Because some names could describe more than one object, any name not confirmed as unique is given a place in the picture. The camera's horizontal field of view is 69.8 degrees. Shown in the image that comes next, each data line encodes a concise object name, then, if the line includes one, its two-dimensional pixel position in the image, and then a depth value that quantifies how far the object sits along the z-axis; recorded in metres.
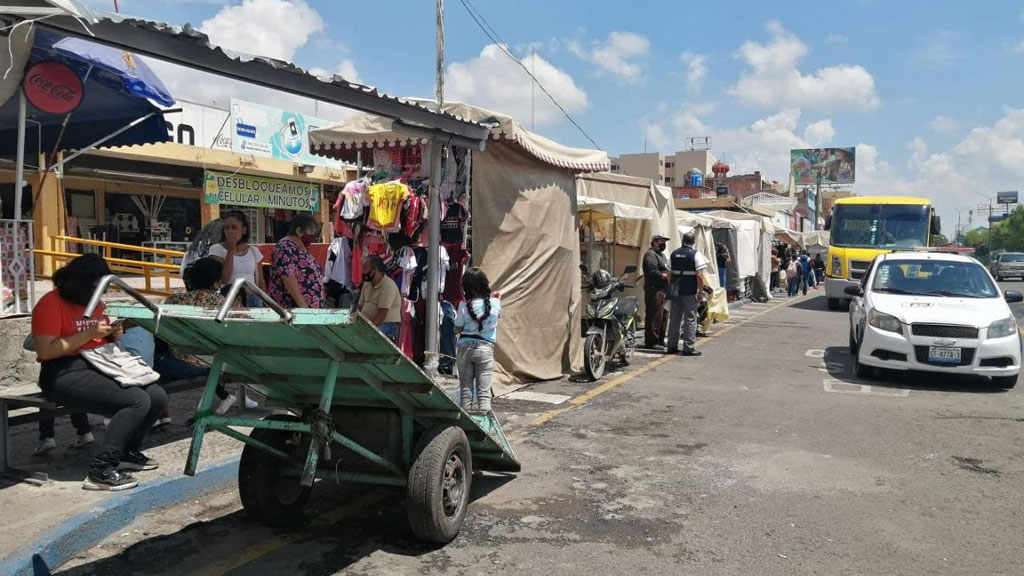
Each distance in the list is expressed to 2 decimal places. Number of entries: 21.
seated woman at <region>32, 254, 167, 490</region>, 4.45
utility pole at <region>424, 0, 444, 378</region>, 6.95
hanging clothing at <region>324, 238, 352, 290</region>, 7.67
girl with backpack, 5.96
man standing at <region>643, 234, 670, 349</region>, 11.09
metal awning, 3.41
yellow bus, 19.34
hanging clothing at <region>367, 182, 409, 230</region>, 7.24
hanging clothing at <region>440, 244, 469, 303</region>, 7.92
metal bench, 4.54
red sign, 6.85
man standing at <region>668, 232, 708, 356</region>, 10.79
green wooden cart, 3.26
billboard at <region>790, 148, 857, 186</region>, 85.69
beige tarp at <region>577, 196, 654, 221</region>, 12.17
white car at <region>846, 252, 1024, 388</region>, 8.42
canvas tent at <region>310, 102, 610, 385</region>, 7.92
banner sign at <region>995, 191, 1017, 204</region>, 119.96
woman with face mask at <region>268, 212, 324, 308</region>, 6.29
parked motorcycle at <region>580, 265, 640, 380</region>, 9.15
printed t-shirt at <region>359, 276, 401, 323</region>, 6.25
